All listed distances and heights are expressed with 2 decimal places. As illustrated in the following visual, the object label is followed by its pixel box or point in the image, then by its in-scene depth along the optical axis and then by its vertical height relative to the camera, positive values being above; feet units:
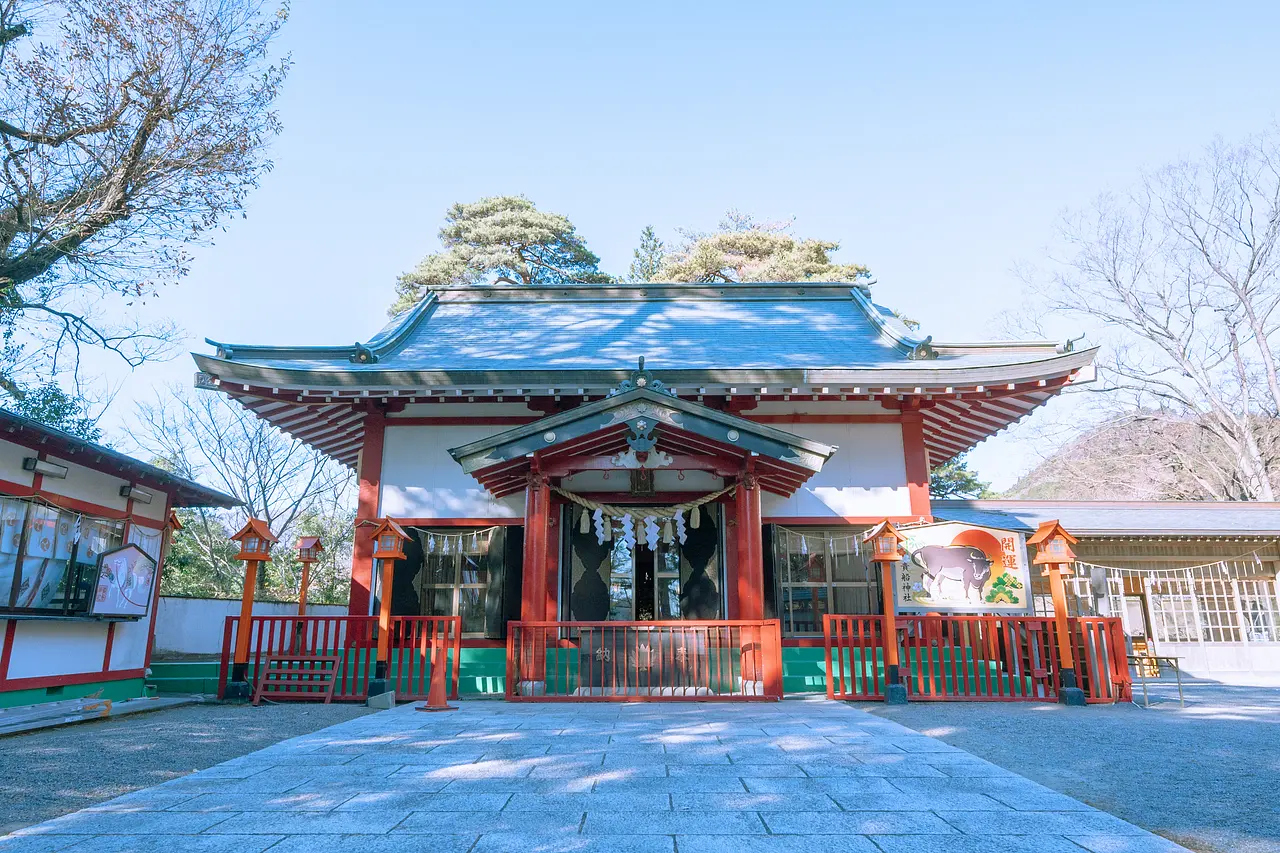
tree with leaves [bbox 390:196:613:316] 90.17 +43.72
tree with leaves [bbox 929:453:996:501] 82.12 +12.12
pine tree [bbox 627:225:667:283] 100.69 +46.60
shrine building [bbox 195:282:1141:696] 29.48 +5.67
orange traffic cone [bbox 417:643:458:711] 25.40 -3.69
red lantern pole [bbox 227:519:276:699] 28.50 -0.19
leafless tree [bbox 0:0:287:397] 38.52 +24.55
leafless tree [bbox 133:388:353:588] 72.60 +11.53
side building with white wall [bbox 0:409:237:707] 25.49 +1.07
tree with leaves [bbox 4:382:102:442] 43.80 +11.29
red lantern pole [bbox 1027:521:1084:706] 26.53 +0.03
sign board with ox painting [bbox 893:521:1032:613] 28.19 +0.55
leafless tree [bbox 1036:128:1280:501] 73.05 +18.27
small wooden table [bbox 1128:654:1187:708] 37.76 -4.70
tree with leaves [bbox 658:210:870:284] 86.58 +42.02
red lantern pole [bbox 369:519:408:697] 27.68 +0.09
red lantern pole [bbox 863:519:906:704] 27.22 +0.19
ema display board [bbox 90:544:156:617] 29.01 +0.34
